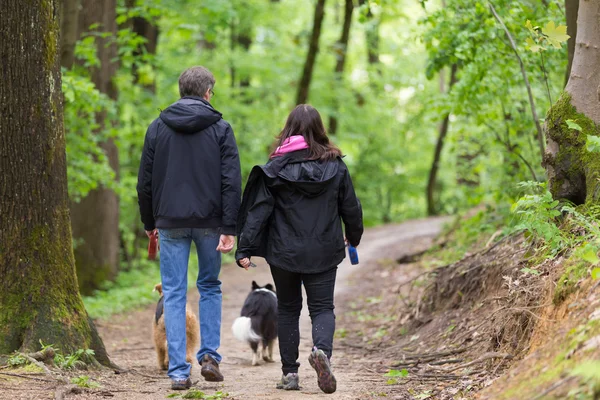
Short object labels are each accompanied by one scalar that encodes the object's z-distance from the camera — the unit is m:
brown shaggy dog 14.05
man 11.22
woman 10.92
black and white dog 15.58
